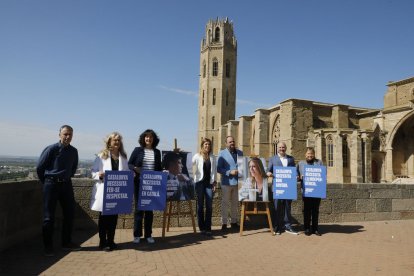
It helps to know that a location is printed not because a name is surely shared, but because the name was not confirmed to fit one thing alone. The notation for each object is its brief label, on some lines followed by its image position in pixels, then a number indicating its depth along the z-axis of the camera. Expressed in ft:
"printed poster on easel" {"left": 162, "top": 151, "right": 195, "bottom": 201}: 20.92
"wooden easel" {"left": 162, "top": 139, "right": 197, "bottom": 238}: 19.99
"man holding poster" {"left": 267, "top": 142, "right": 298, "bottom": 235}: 22.52
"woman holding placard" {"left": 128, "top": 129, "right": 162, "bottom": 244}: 18.65
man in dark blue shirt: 16.13
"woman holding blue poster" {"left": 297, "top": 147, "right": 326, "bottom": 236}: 22.33
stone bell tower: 181.06
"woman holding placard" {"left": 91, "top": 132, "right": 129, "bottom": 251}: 16.88
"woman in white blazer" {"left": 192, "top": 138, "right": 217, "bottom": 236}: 21.36
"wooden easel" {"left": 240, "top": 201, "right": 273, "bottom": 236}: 21.33
